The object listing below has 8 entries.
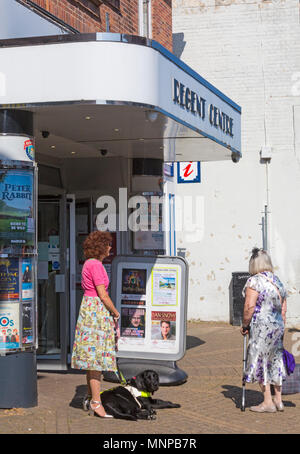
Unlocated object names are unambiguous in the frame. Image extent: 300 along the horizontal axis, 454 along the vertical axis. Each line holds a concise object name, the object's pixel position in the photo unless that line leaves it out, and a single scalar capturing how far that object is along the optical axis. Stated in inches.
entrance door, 418.0
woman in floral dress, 306.7
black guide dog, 290.4
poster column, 300.8
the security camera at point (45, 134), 354.5
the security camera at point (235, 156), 436.3
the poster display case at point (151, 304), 381.7
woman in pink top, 292.7
